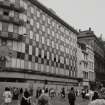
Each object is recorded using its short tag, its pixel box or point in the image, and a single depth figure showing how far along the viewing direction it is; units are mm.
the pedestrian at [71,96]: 16672
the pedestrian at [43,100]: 6789
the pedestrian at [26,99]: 11508
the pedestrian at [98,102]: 5025
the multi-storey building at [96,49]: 76312
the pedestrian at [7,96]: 15404
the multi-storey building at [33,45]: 34938
